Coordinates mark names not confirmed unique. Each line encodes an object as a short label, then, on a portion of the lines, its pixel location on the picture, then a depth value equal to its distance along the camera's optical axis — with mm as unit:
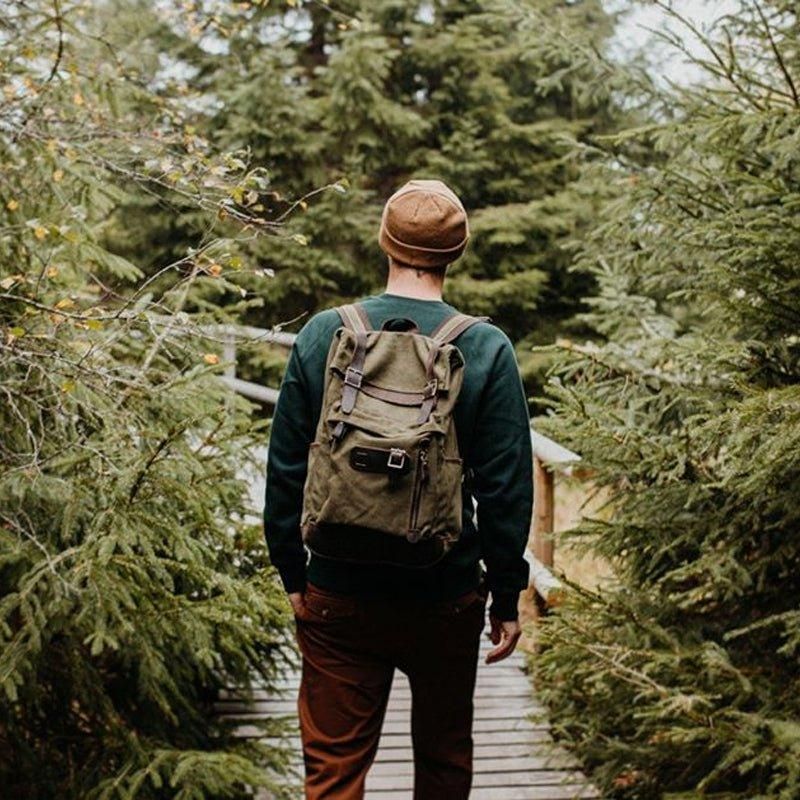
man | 2621
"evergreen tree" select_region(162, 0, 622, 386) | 13008
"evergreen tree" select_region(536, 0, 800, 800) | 3293
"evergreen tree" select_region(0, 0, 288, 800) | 3400
